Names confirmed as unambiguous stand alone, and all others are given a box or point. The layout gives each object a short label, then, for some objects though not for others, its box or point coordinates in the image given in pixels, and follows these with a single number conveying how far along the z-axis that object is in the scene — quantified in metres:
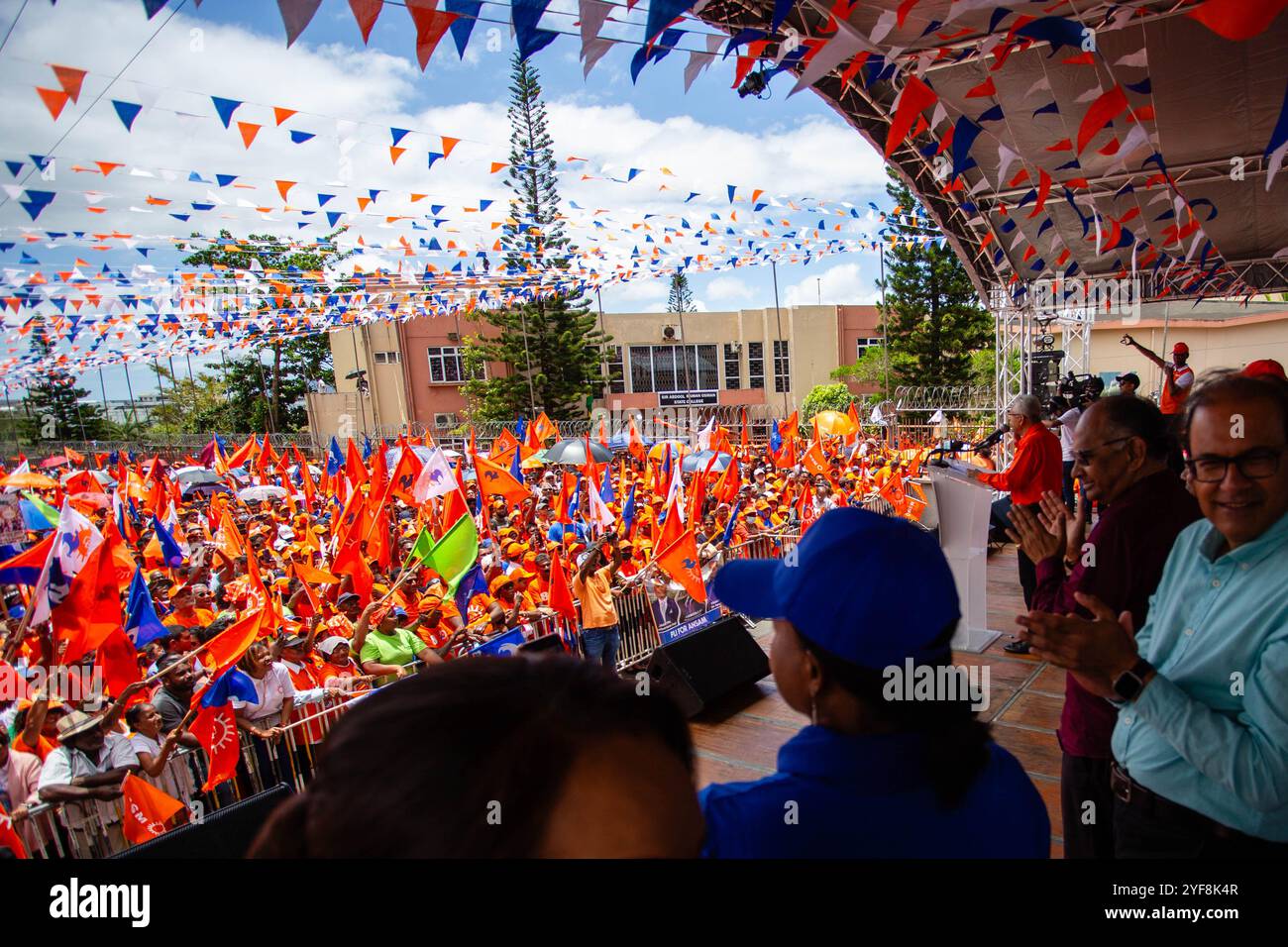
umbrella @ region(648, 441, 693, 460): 11.86
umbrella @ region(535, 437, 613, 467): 12.34
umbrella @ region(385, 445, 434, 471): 8.85
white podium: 3.62
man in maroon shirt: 1.77
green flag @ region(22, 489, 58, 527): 6.36
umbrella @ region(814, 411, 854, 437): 13.60
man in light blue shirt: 1.13
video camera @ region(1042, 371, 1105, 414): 8.39
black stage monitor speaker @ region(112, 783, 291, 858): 2.33
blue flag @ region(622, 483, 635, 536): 7.11
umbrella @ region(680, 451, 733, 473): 11.27
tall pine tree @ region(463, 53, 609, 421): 27.75
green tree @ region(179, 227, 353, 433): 34.91
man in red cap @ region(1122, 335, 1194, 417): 6.06
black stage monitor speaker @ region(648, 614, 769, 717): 3.83
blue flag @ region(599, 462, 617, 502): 8.59
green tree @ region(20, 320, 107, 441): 16.30
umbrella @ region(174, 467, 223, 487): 13.30
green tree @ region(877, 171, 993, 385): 27.41
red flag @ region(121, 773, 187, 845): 3.15
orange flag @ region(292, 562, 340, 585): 5.70
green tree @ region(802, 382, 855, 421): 29.05
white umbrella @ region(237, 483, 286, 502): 12.48
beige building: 32.25
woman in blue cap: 0.82
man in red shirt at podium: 3.79
